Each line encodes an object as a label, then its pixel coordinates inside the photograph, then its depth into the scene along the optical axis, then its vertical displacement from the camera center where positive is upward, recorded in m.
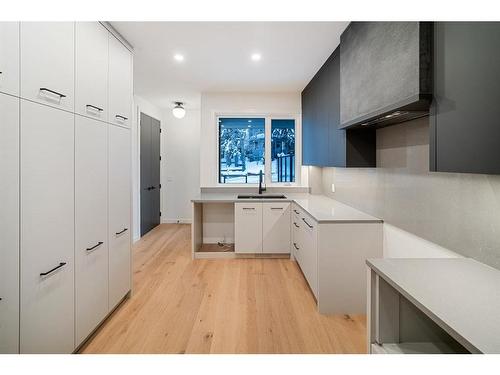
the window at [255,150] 5.13 +0.63
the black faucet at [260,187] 4.85 -0.03
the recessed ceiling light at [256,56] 3.22 +1.44
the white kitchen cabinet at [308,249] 2.75 -0.66
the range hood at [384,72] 1.45 +0.70
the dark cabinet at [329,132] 2.83 +0.66
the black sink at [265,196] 4.64 -0.16
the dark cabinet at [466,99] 1.05 +0.35
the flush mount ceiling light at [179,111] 5.62 +1.41
